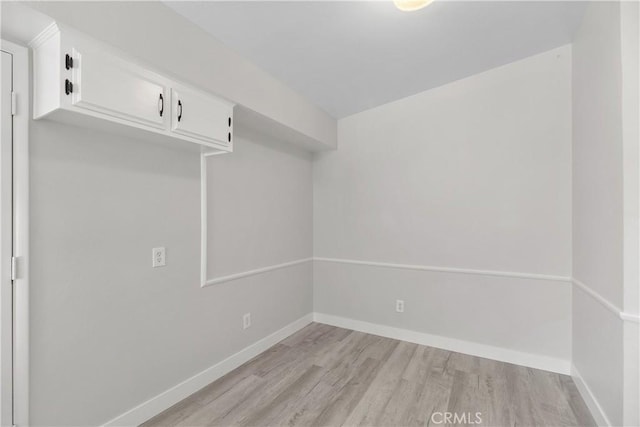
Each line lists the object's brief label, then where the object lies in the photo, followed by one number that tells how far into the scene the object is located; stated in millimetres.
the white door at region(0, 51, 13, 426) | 1328
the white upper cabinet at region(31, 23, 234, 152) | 1318
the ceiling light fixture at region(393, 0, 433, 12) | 1650
